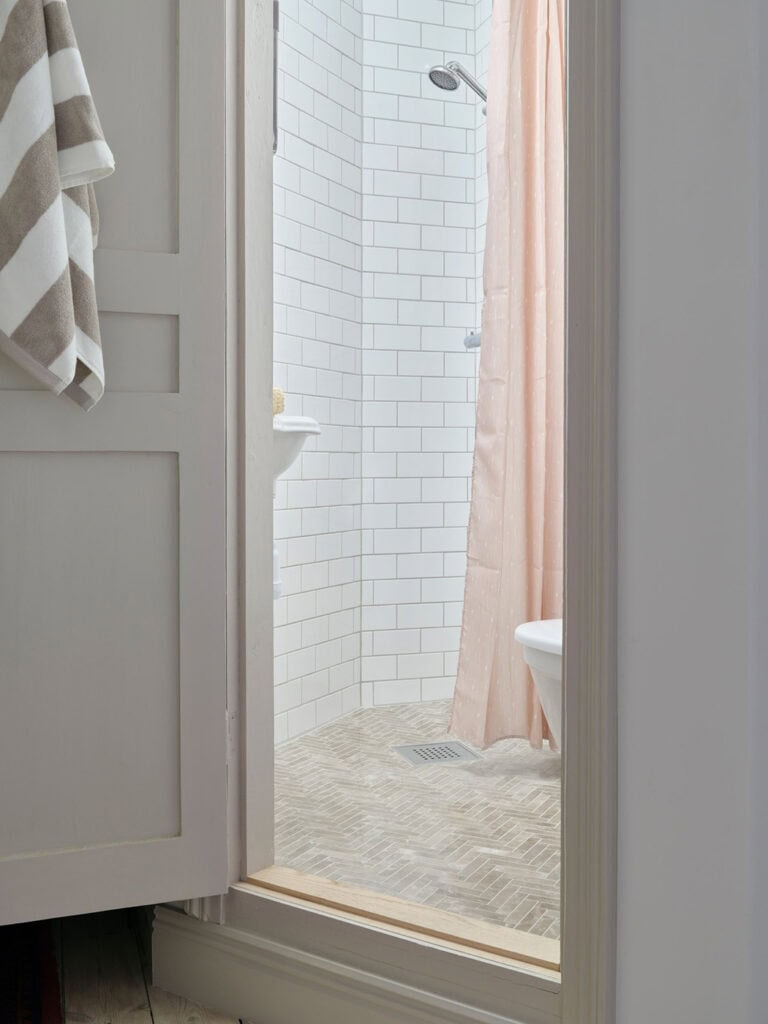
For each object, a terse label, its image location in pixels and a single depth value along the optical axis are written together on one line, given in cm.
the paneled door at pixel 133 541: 141
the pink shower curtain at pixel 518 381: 254
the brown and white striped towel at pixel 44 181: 128
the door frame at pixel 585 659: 104
